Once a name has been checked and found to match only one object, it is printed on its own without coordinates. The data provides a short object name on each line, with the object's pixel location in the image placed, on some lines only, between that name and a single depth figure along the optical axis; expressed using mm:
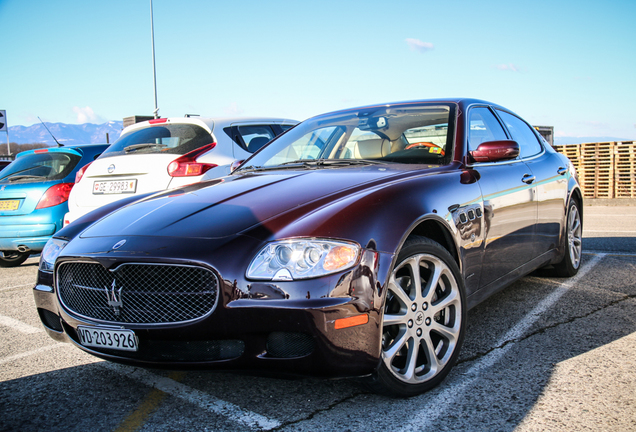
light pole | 25562
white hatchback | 5379
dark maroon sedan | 2150
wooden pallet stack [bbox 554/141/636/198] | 18781
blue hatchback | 6324
